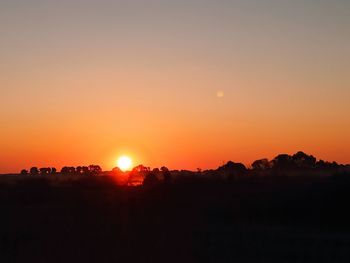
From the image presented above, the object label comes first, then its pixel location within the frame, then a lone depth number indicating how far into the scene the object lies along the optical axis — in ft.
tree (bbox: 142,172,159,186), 213.46
